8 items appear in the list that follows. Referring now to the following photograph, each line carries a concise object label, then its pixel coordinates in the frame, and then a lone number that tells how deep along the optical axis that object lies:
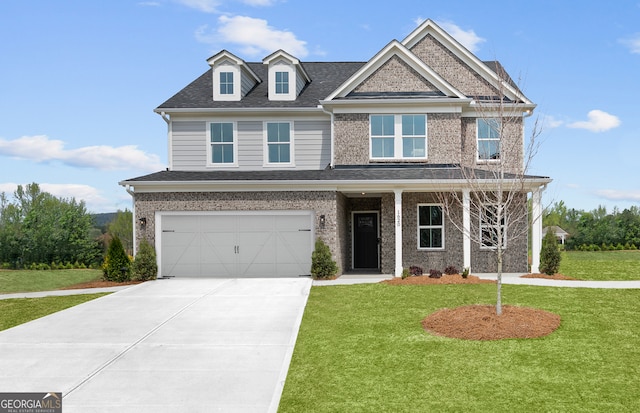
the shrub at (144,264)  18.33
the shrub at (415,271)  17.81
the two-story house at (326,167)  18.67
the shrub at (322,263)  17.92
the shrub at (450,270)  17.66
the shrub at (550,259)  18.36
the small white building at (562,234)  50.58
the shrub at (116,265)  18.67
